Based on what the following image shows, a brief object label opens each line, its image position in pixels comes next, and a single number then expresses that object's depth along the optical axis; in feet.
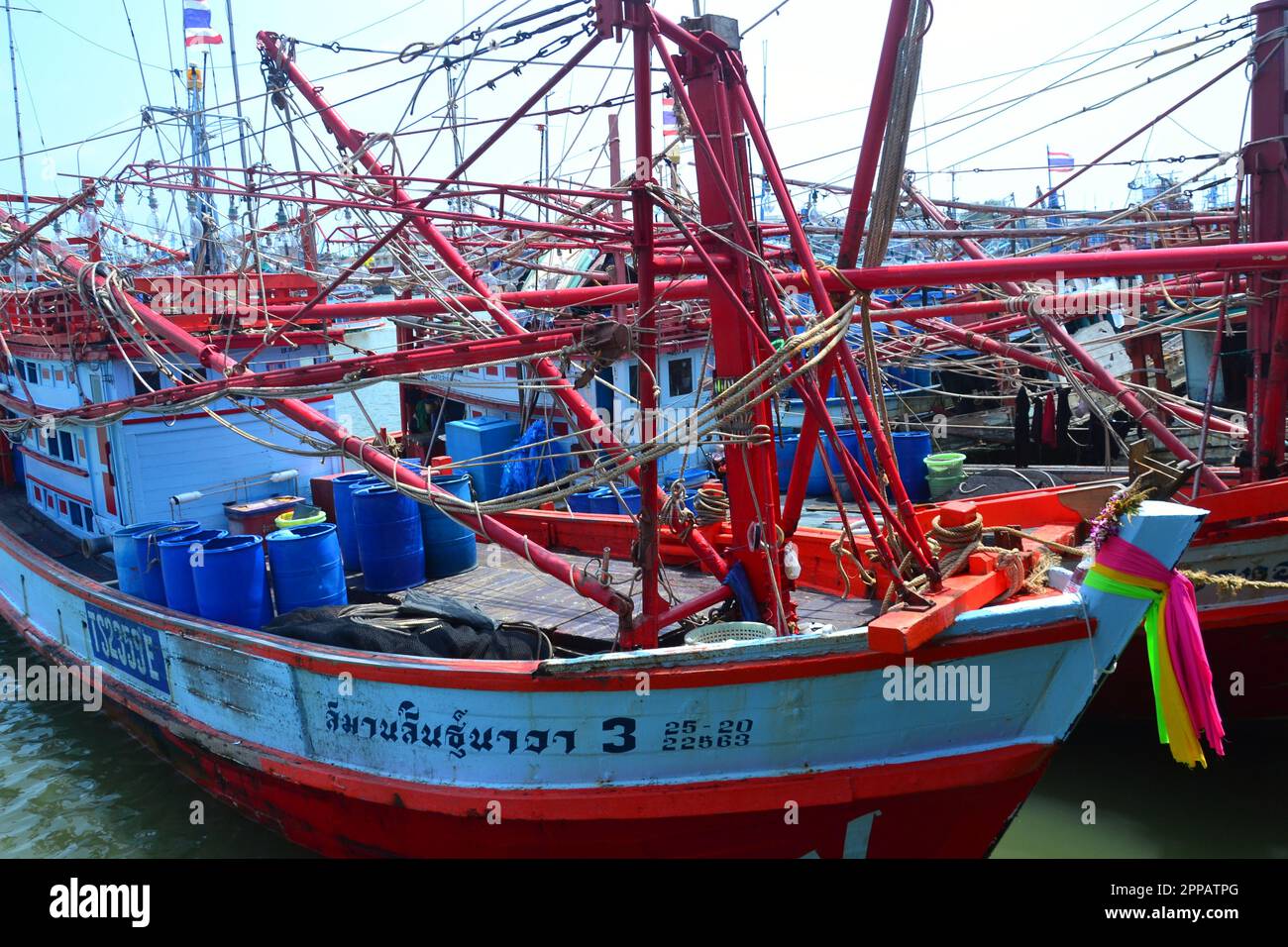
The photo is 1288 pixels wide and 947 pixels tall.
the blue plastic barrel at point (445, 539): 28.17
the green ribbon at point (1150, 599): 15.48
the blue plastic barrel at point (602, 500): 32.86
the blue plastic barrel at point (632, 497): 30.48
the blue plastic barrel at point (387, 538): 26.17
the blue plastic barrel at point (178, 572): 24.25
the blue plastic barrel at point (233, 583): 23.66
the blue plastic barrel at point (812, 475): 44.60
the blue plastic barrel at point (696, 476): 44.78
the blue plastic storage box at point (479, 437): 48.62
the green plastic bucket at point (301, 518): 27.38
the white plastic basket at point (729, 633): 18.97
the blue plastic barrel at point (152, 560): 25.90
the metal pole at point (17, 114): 58.59
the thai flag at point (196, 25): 74.64
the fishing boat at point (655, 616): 16.88
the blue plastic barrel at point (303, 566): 24.50
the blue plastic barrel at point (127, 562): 26.23
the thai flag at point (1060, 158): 115.55
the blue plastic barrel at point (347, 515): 28.50
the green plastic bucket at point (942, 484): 38.96
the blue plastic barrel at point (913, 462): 41.16
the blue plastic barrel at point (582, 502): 33.74
